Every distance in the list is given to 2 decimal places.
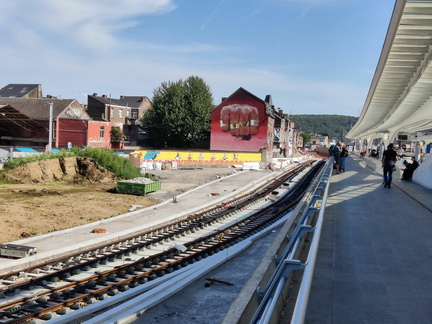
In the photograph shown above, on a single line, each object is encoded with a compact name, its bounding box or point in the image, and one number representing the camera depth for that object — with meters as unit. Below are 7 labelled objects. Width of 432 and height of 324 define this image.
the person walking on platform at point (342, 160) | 24.30
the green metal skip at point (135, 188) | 22.94
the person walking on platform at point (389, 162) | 16.48
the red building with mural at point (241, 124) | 62.53
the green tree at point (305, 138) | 185.45
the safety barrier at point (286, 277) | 3.30
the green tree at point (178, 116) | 62.78
